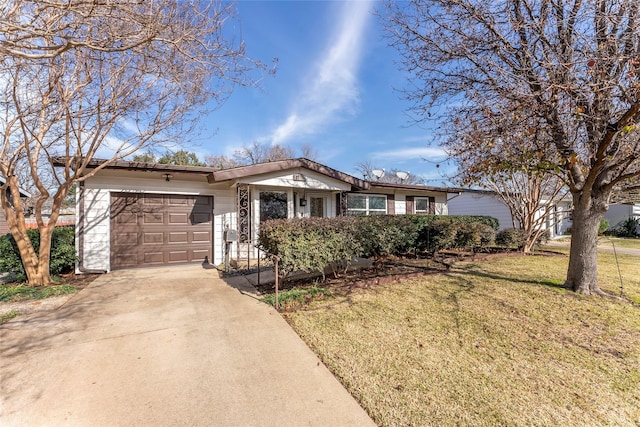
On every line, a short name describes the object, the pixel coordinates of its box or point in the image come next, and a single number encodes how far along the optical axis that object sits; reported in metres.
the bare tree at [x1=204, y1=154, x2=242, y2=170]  28.51
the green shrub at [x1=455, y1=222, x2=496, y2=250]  8.62
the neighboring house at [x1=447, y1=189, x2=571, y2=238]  17.63
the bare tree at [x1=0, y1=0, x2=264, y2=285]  4.11
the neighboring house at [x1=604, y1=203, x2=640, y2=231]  21.20
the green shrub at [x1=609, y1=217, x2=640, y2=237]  19.53
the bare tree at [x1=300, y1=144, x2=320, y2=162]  32.19
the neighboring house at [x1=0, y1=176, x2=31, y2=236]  12.55
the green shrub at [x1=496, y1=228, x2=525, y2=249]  9.92
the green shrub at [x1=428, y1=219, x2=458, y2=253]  8.22
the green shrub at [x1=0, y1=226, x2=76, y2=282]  5.93
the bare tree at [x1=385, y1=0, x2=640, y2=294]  3.77
